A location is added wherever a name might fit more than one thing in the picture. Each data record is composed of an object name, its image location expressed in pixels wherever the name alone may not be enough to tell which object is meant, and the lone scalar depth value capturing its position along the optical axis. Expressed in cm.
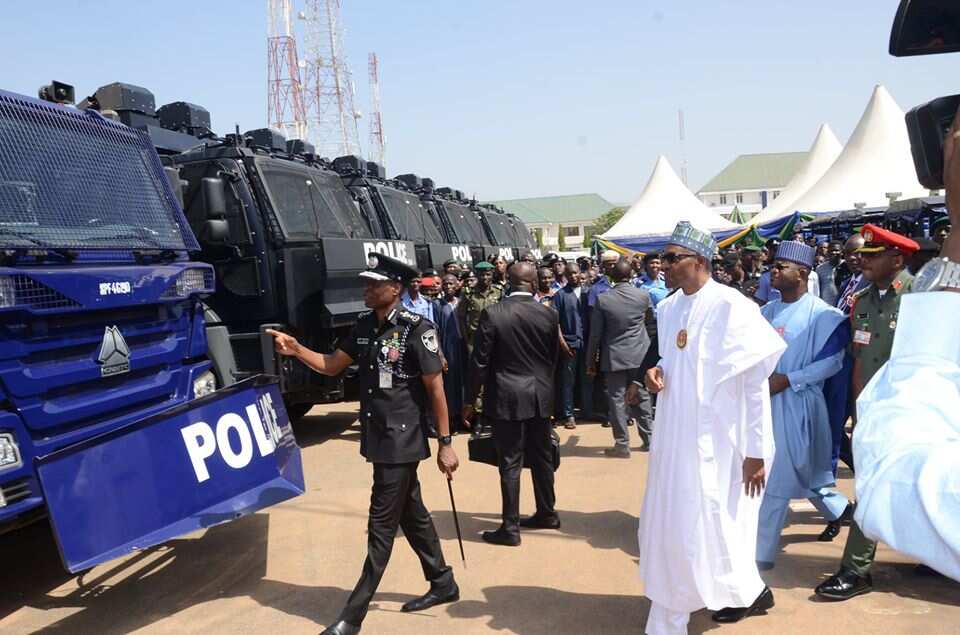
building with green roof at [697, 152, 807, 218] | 10119
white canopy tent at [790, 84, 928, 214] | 2311
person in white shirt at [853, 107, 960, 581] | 108
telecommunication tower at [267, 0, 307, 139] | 3575
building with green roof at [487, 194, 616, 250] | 10694
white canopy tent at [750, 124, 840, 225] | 3139
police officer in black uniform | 378
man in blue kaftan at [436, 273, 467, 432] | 870
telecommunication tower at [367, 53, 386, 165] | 5665
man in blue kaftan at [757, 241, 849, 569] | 434
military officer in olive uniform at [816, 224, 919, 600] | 430
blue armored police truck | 362
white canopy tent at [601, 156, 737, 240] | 2798
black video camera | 161
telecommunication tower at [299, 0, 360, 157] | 4403
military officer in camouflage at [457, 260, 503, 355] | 833
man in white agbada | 338
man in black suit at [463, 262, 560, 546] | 515
